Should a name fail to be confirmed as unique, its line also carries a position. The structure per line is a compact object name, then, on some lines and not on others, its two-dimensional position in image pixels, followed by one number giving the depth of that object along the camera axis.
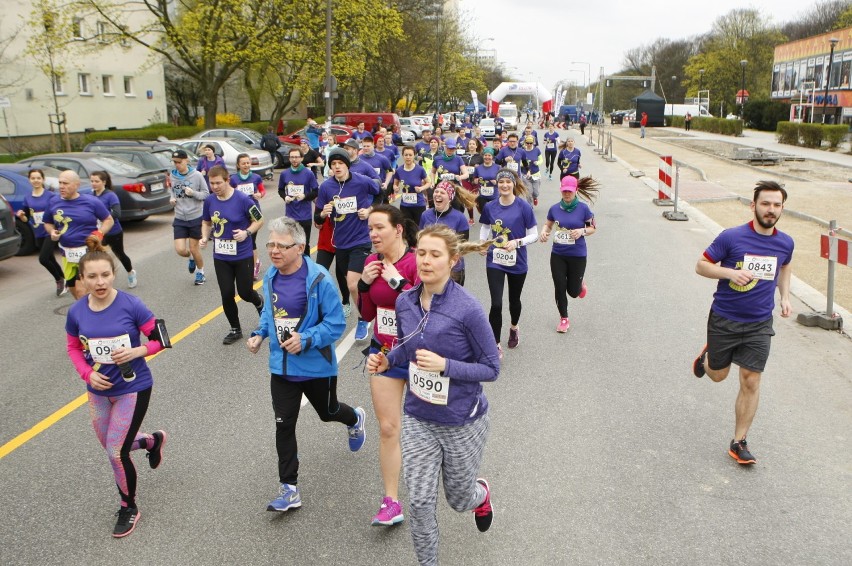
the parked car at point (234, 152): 22.00
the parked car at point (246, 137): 27.17
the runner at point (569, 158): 18.20
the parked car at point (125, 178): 15.57
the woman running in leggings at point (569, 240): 8.00
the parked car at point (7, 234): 11.43
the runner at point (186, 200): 10.38
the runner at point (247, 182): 11.03
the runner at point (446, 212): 6.63
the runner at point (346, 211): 8.00
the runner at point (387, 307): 4.44
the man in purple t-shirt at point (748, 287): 5.19
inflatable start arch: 61.84
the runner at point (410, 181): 11.57
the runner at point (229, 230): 7.80
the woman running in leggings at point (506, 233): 7.27
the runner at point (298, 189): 10.43
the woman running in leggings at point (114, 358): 4.34
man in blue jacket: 4.50
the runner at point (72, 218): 8.45
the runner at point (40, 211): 9.53
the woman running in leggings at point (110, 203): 9.61
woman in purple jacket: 3.61
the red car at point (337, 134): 30.57
